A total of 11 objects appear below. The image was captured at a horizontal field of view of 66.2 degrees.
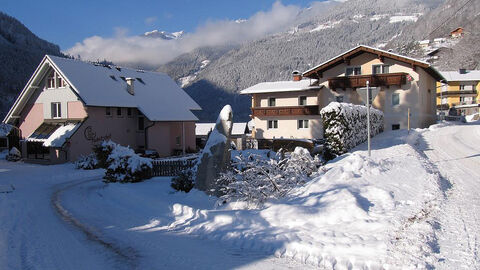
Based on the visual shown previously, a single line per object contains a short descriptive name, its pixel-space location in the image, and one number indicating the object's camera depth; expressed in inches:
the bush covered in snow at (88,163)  1024.2
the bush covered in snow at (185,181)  557.3
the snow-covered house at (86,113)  1195.9
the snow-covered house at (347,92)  1266.0
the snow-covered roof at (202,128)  2891.5
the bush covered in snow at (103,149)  810.2
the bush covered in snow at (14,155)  1343.5
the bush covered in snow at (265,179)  409.7
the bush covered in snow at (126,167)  685.3
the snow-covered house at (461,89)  2719.0
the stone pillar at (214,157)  506.6
